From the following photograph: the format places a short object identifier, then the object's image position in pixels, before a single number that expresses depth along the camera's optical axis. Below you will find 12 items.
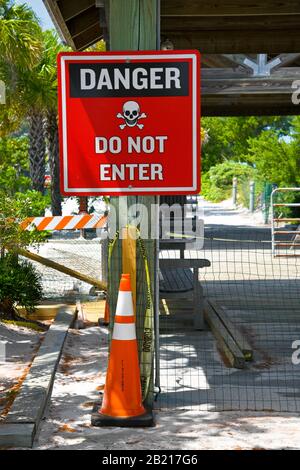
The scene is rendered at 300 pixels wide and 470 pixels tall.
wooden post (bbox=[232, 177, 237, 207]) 43.12
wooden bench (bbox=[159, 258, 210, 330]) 9.00
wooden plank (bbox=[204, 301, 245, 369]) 7.39
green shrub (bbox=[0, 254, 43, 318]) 9.28
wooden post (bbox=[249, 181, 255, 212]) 33.75
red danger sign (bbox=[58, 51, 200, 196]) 5.82
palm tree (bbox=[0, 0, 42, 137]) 17.86
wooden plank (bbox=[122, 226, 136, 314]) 6.04
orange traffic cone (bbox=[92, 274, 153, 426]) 5.79
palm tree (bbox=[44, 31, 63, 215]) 25.62
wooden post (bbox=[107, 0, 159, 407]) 5.94
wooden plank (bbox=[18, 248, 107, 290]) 9.89
